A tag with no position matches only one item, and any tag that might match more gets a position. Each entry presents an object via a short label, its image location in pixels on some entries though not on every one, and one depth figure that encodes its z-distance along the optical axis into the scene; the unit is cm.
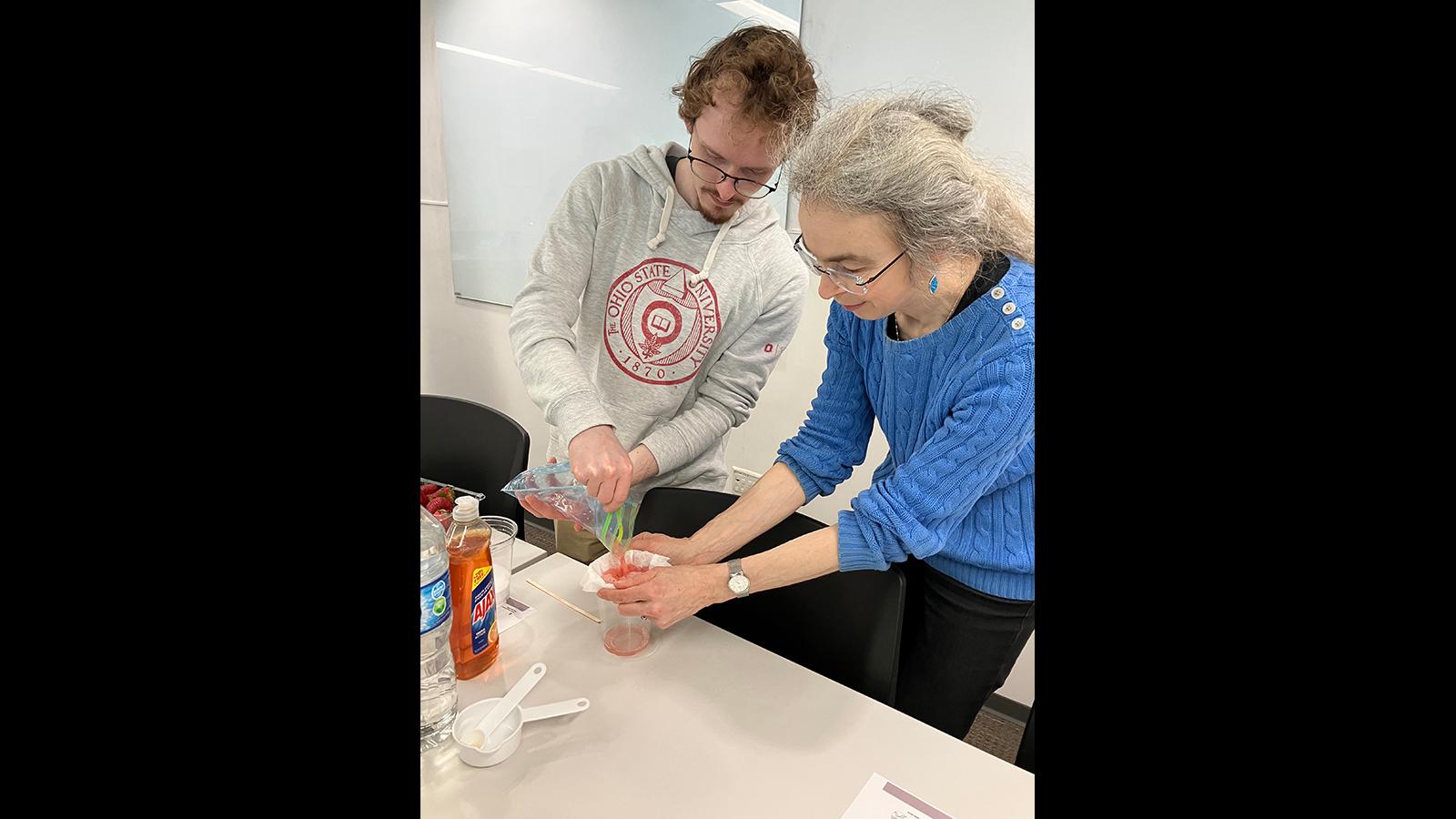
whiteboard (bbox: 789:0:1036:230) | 179
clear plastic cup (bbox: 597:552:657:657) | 105
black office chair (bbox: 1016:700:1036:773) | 128
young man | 135
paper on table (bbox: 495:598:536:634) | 111
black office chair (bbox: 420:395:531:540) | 177
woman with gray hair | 94
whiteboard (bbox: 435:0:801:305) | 245
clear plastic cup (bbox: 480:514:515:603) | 114
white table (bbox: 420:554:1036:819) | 78
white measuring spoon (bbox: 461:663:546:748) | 83
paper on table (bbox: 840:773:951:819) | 78
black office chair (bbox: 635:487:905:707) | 112
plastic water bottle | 78
